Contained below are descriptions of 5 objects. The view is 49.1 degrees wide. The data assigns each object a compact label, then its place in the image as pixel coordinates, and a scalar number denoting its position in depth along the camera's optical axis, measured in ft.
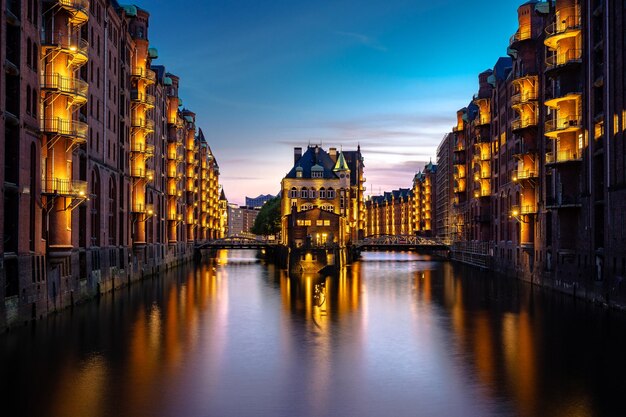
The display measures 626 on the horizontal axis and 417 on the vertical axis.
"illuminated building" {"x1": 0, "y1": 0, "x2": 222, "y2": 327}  137.69
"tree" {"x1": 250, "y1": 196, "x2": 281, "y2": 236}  613.02
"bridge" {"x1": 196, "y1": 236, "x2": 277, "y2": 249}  461.37
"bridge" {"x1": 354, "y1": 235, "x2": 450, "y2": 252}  458.09
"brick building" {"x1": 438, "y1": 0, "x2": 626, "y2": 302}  169.07
